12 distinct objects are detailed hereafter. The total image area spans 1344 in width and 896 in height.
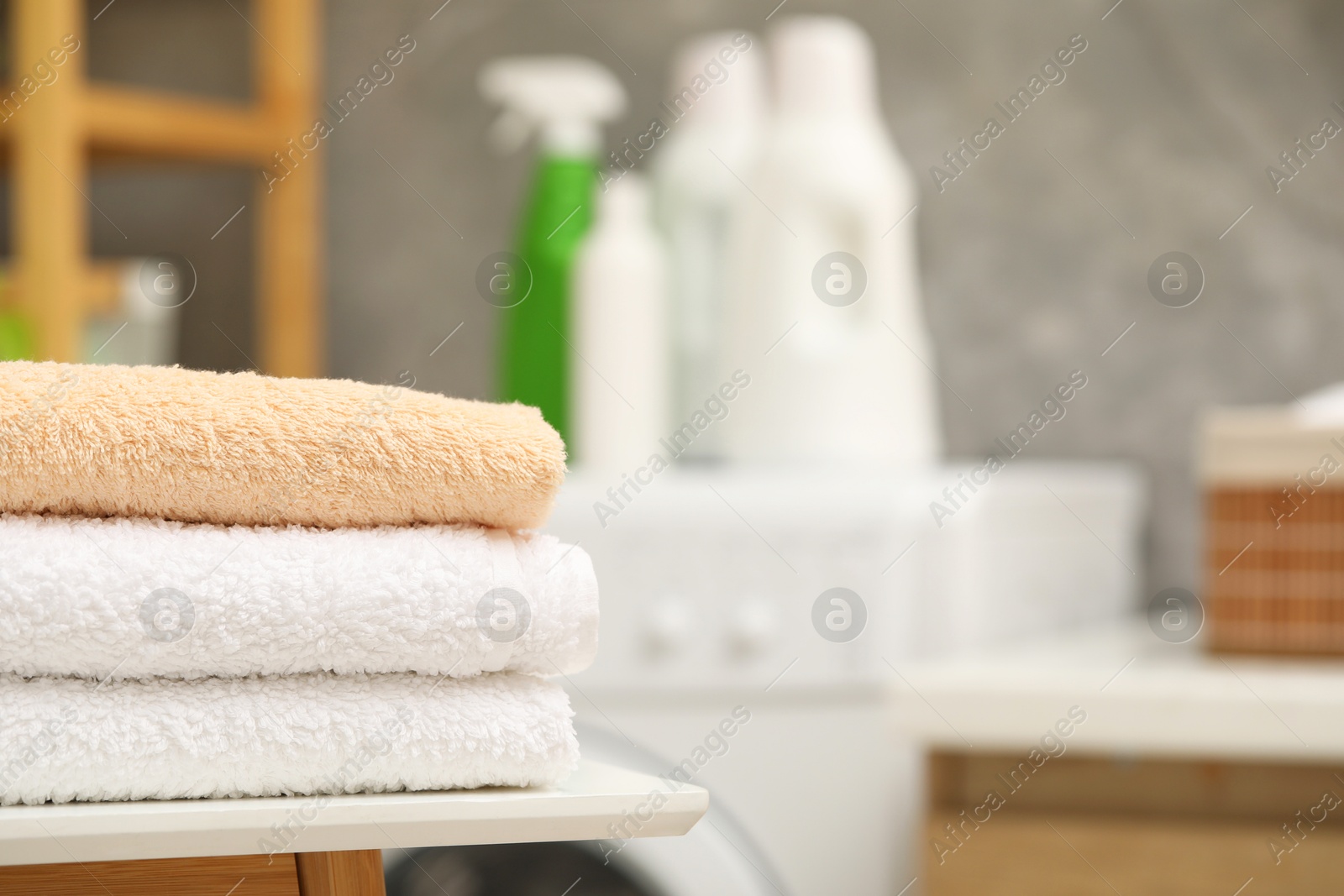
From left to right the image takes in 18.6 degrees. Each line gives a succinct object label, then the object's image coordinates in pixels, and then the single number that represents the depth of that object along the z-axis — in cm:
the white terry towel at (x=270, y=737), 147
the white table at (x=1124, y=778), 214
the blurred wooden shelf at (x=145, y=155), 240
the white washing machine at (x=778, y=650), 222
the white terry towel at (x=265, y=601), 145
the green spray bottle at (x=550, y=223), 242
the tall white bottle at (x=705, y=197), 243
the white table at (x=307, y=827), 136
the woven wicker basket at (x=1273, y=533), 222
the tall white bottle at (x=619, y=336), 237
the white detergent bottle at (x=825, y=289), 237
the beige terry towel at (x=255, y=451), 146
